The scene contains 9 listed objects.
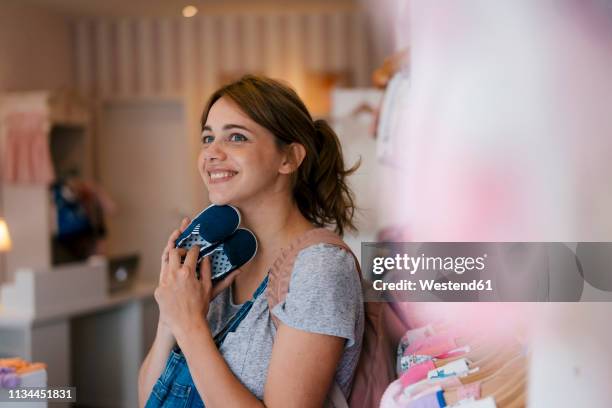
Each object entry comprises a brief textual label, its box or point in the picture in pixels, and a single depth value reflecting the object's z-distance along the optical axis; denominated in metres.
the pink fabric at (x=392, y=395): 0.87
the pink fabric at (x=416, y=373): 0.87
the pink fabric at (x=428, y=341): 0.87
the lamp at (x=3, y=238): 2.54
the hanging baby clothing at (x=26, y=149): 3.29
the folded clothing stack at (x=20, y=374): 1.02
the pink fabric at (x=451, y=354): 0.86
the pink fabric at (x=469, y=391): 0.82
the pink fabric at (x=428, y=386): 0.84
